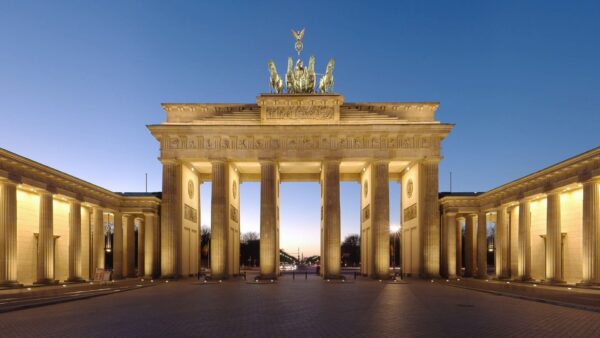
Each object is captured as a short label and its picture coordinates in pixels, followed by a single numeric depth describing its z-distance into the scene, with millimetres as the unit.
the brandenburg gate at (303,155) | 53281
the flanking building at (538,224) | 36094
